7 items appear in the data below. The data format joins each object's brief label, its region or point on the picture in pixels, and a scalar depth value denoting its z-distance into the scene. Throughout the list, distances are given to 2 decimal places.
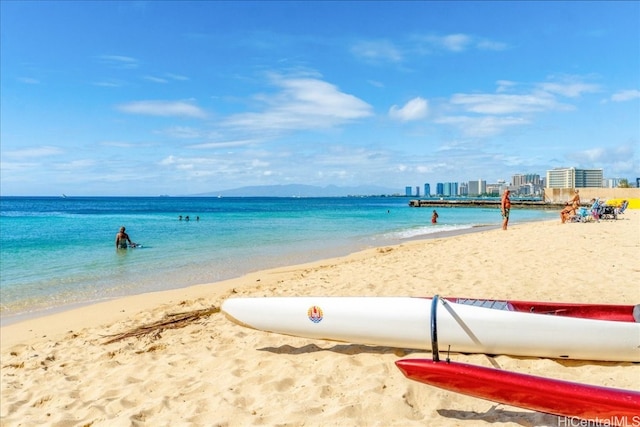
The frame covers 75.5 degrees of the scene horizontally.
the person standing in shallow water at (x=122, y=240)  17.17
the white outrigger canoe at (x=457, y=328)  3.95
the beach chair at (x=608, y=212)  20.84
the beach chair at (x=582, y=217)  20.38
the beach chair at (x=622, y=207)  23.63
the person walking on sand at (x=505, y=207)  18.48
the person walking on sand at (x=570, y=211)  20.69
